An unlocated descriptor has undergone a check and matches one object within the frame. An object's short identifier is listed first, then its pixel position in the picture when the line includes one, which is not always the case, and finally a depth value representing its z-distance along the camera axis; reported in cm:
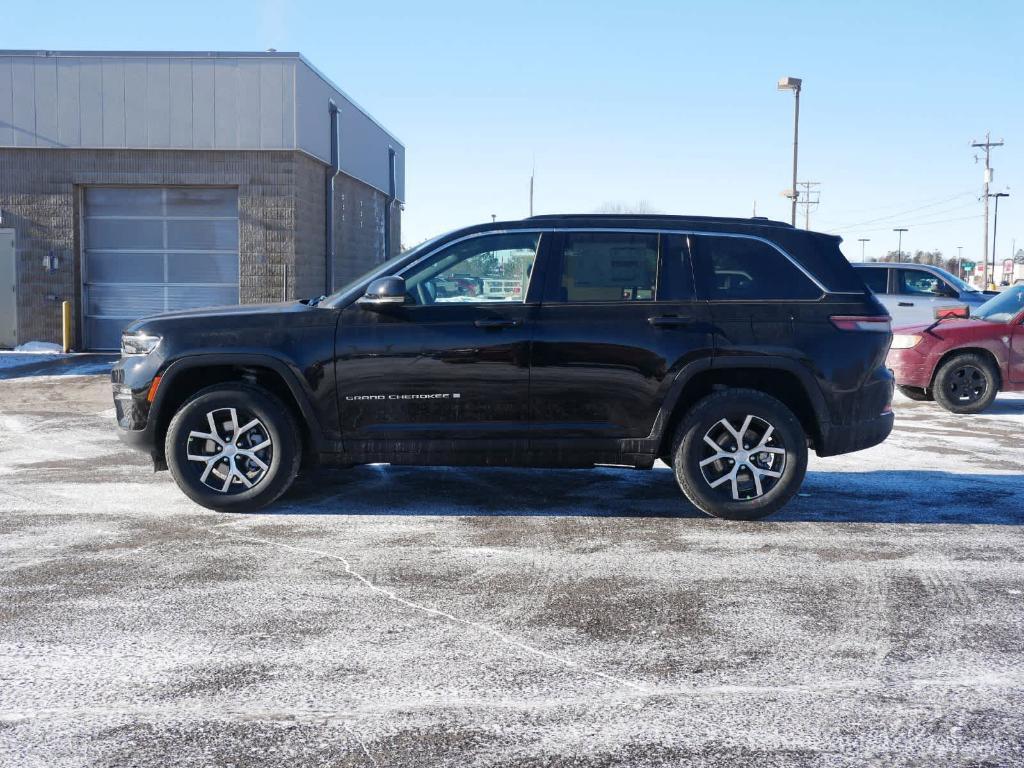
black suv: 667
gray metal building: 2145
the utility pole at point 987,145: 7444
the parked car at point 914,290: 1855
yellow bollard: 2092
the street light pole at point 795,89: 3009
